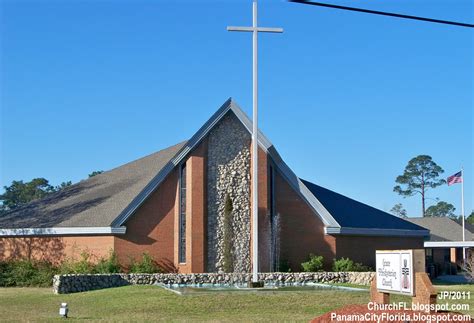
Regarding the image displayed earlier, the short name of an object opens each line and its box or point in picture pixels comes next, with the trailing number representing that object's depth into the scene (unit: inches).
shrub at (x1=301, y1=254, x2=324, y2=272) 1420.9
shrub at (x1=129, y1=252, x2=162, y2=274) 1339.8
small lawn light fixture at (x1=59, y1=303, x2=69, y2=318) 771.4
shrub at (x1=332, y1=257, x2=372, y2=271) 1425.9
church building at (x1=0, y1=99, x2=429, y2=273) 1382.9
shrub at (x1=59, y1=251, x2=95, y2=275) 1332.4
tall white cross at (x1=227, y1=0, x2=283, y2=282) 1211.2
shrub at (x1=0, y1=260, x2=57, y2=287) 1332.4
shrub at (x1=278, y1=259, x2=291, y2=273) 1433.3
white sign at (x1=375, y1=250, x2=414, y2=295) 543.5
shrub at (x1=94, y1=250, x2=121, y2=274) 1321.4
